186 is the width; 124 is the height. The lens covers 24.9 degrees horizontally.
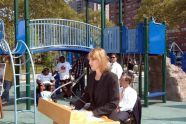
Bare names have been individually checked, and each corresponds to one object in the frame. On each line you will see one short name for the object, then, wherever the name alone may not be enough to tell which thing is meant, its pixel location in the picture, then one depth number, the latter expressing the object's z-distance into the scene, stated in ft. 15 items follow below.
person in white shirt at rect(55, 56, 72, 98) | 45.93
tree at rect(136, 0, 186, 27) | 100.47
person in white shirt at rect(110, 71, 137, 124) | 18.90
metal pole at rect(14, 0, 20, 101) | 39.60
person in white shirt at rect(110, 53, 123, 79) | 35.90
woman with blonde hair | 14.69
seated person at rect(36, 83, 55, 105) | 41.34
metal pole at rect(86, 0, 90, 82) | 58.36
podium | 12.64
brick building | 243.40
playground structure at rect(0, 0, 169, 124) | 40.04
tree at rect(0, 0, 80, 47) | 84.84
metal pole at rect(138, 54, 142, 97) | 44.02
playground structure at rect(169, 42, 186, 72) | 75.73
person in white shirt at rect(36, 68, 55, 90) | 42.50
